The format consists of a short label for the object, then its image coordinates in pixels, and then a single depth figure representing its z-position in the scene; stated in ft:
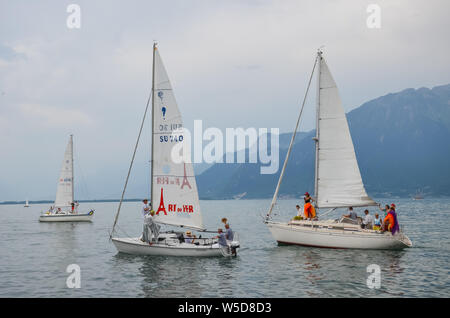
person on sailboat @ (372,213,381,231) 95.92
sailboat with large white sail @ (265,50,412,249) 103.65
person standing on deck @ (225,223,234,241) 83.25
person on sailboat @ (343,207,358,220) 99.86
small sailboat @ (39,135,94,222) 215.10
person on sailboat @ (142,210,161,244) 83.71
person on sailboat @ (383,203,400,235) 91.71
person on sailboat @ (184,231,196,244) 85.39
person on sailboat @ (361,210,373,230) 96.73
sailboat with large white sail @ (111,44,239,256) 84.53
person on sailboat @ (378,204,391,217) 94.88
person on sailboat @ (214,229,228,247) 82.74
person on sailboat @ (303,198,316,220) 101.35
